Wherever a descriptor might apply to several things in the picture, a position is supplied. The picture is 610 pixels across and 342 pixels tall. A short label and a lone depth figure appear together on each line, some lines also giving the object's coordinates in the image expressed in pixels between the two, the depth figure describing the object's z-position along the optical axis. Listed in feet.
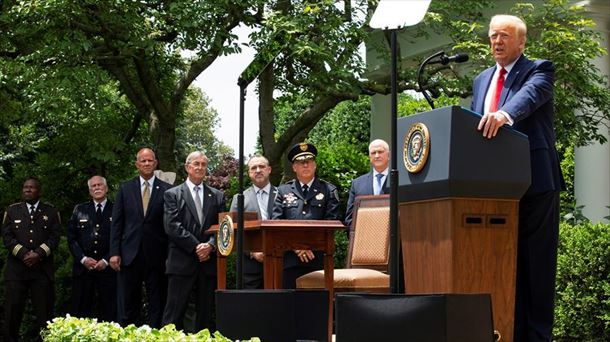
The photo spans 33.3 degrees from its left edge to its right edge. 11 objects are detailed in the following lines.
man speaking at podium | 16.46
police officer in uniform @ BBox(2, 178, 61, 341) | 36.99
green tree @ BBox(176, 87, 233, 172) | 169.99
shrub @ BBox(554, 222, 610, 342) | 31.83
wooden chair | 23.65
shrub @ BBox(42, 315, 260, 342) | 15.72
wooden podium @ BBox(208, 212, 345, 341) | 23.24
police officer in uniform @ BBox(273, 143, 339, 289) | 27.53
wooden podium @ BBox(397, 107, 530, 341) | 15.72
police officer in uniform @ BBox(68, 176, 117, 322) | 36.50
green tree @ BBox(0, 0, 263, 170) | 39.47
